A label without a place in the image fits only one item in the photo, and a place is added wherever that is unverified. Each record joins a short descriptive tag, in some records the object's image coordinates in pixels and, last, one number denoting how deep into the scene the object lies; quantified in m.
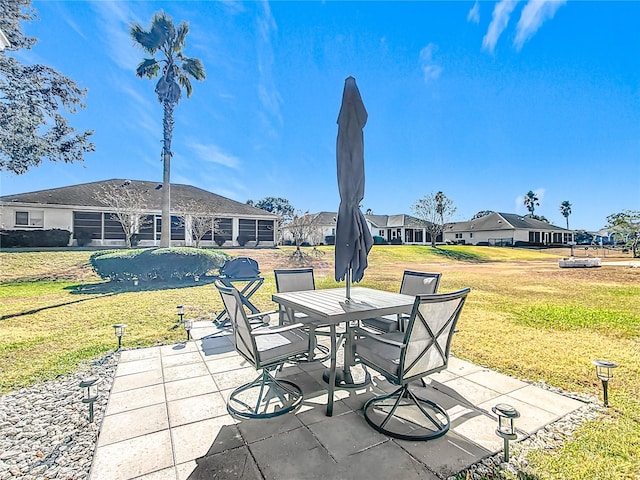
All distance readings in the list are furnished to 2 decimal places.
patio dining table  2.85
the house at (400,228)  40.80
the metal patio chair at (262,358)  2.79
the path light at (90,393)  2.63
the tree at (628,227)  22.83
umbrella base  3.29
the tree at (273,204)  52.44
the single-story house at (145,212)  19.42
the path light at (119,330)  4.53
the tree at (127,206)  19.61
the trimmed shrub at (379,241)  35.66
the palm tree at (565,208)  58.69
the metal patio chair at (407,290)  3.95
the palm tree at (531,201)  58.69
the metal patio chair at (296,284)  4.23
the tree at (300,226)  21.50
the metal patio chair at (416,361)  2.42
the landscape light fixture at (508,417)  2.14
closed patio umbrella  3.48
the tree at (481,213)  67.31
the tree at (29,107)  9.86
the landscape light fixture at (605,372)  2.93
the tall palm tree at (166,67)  15.10
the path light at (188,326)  4.86
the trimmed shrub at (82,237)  20.47
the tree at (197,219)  21.84
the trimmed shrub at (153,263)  10.61
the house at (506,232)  43.03
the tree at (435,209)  34.06
